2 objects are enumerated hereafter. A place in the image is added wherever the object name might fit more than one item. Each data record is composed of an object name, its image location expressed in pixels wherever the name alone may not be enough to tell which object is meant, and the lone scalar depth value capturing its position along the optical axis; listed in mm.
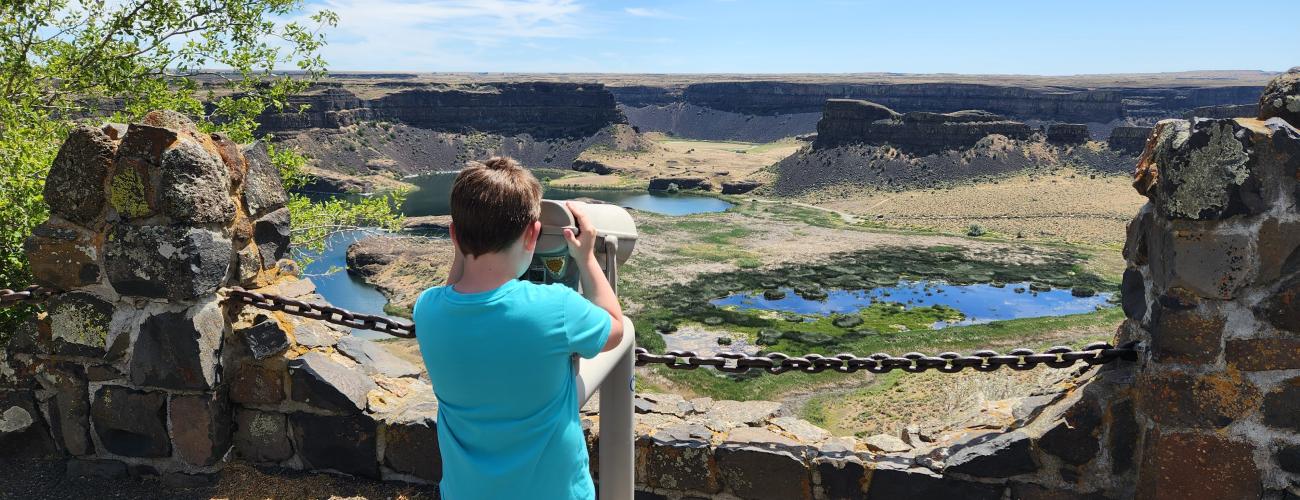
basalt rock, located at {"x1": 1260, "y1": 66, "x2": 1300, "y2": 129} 3141
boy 2133
